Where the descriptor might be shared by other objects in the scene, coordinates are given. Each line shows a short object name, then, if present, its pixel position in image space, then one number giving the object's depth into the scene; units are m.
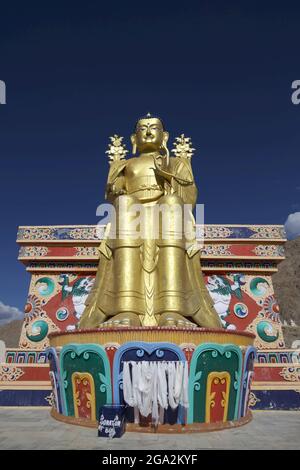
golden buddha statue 6.74
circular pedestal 5.52
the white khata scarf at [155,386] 5.24
